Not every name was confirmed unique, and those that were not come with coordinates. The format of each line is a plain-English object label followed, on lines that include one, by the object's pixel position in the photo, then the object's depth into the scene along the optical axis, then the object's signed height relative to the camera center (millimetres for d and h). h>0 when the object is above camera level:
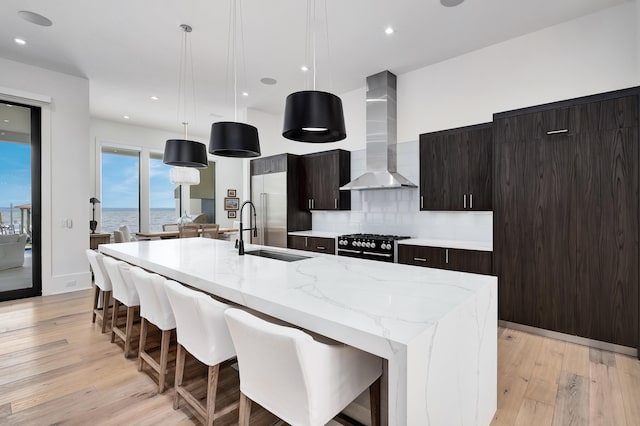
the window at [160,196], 7805 +401
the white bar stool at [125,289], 2494 -646
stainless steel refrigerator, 5449 +64
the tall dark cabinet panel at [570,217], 2598 -62
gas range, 3984 -479
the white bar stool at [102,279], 3049 -678
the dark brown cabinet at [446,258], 3371 -551
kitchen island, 1062 -419
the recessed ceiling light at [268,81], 4809 +2043
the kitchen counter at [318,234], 4917 -382
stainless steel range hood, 4434 +1166
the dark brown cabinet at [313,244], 4750 -527
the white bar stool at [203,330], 1577 -630
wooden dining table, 6335 -475
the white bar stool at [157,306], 2016 -642
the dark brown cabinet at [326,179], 4977 +531
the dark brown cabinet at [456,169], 3586 +511
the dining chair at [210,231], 6751 -423
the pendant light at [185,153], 3262 +622
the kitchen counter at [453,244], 3484 -404
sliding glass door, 4254 +156
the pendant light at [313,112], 1968 +637
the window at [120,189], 7156 +538
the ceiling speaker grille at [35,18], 3160 +2024
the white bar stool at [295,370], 1105 -621
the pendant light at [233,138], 2594 +620
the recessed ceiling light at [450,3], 2942 +1983
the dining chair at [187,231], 6410 -406
